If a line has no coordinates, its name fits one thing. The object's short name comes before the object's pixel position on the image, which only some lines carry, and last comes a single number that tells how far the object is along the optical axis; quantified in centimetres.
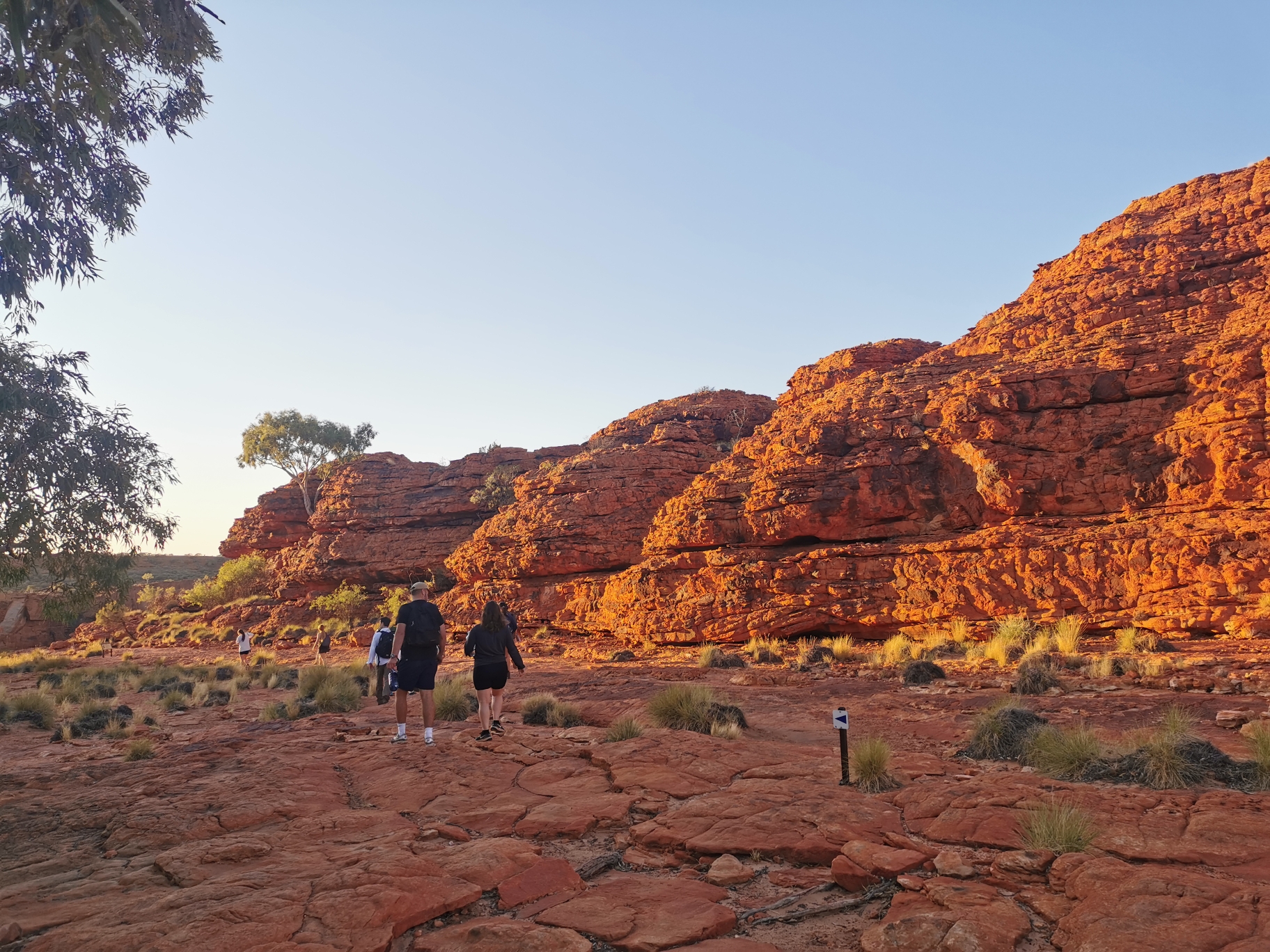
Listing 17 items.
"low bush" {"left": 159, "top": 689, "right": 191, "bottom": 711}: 1580
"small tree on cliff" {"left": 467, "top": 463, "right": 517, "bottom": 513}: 4103
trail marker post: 652
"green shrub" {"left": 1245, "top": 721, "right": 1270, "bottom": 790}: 596
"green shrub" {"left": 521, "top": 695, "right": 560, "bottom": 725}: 1134
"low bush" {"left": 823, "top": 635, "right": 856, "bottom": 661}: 1850
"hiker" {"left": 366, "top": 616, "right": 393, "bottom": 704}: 1399
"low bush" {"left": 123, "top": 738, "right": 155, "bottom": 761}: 941
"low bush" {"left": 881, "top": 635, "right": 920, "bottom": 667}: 1731
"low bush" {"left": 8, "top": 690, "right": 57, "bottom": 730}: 1403
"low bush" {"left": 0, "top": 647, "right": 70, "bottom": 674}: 2645
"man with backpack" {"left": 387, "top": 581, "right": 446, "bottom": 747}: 909
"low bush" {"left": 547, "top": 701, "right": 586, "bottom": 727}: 1098
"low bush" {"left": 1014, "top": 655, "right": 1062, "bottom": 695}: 1202
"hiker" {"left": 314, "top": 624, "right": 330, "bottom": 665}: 2694
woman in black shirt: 935
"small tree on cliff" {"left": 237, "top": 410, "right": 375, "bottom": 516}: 5244
